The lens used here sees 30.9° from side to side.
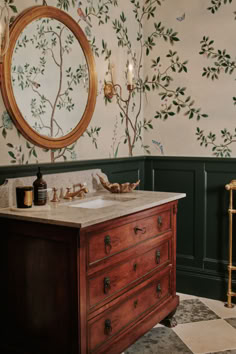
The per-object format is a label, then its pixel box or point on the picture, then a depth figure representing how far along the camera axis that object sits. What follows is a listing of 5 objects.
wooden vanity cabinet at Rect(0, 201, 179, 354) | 2.01
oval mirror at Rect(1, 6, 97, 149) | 2.42
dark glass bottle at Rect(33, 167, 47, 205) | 2.34
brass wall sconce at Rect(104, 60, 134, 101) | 3.24
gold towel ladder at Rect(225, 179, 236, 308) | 3.23
